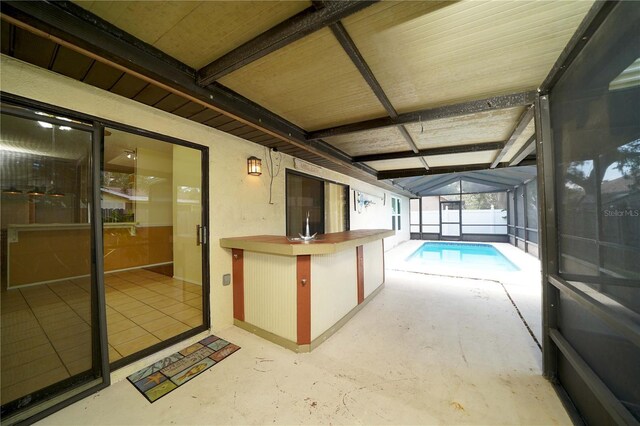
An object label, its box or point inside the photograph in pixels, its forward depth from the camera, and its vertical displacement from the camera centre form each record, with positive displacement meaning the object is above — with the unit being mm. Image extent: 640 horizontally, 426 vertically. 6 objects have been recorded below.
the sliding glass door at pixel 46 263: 1501 -324
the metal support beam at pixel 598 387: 1029 -934
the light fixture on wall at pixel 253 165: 3002 +692
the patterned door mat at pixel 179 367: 1755 -1314
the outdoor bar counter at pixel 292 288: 2219 -782
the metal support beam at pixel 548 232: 1818 -155
